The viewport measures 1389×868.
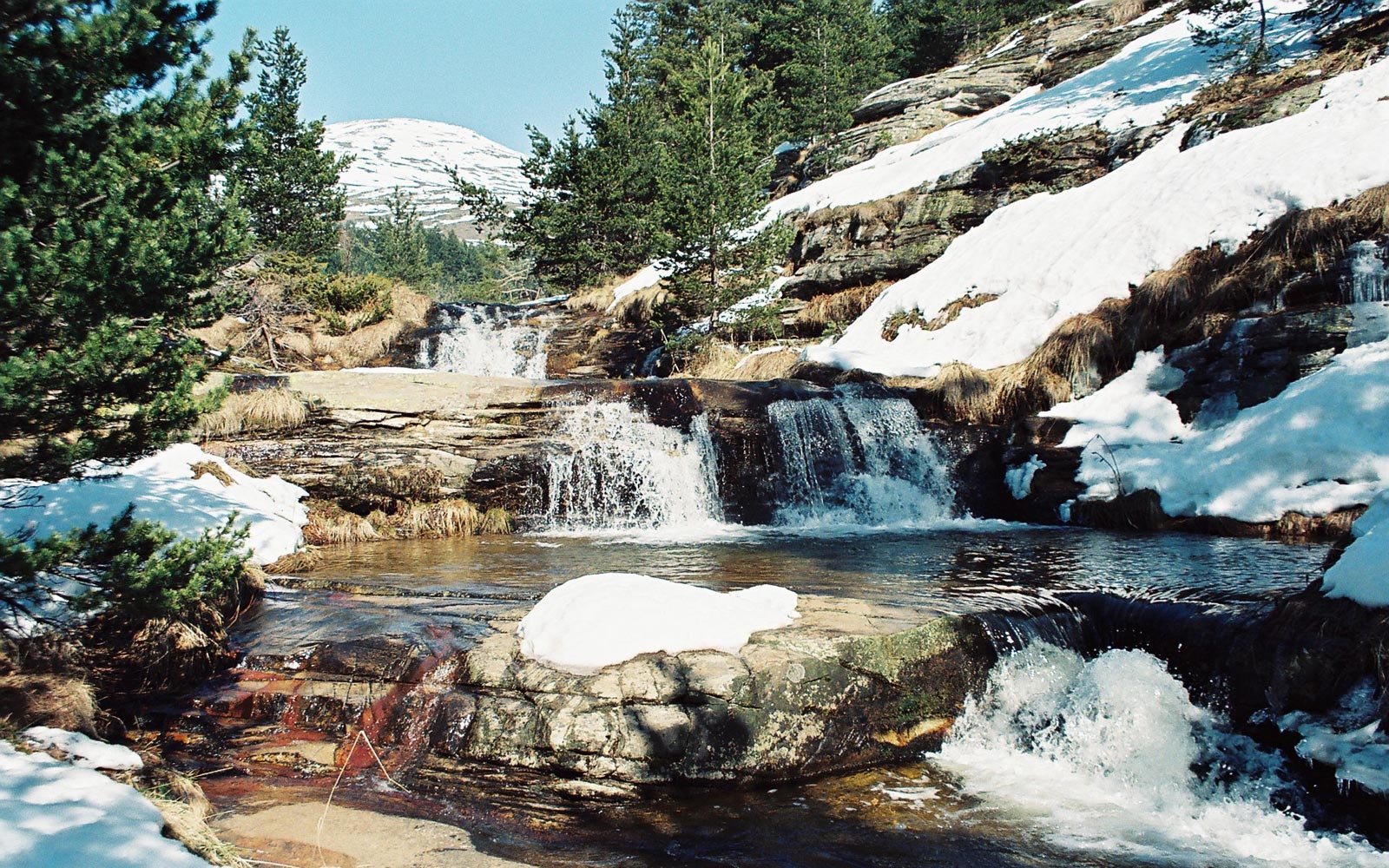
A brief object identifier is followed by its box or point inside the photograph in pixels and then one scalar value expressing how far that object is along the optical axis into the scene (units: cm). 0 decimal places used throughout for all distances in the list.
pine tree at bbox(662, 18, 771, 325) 1667
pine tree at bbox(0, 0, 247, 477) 350
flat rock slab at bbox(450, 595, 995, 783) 392
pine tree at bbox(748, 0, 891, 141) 2738
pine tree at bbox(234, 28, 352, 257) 2058
